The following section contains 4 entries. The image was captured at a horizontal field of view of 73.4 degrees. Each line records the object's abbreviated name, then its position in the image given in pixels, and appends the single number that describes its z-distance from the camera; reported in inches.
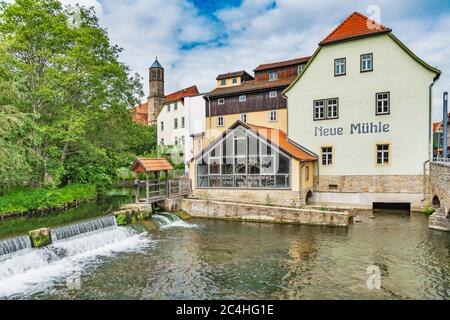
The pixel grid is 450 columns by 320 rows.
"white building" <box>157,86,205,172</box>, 1342.3
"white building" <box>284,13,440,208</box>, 706.2
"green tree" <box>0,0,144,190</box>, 690.2
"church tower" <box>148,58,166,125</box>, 2504.9
